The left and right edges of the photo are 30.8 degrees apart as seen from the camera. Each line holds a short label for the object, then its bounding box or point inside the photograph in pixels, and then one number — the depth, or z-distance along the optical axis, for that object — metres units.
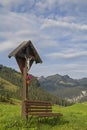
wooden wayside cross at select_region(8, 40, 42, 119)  11.64
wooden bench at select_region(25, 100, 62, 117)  11.41
